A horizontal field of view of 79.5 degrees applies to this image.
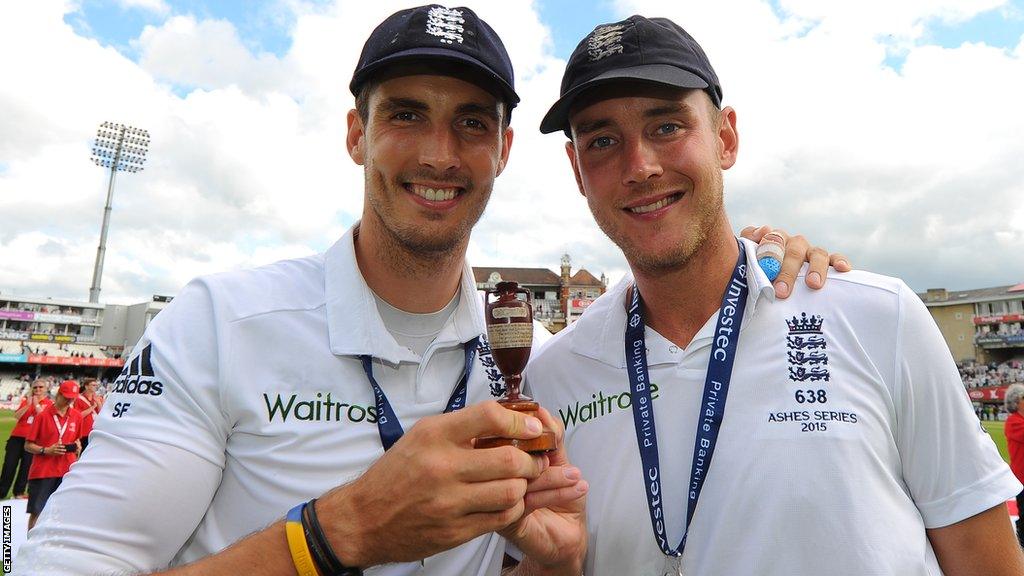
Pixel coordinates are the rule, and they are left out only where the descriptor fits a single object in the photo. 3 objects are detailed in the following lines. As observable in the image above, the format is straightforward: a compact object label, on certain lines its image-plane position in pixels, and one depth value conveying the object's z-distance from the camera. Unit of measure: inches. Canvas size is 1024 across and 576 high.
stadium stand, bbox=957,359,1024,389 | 2239.9
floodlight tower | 2412.6
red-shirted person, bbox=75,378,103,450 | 455.9
